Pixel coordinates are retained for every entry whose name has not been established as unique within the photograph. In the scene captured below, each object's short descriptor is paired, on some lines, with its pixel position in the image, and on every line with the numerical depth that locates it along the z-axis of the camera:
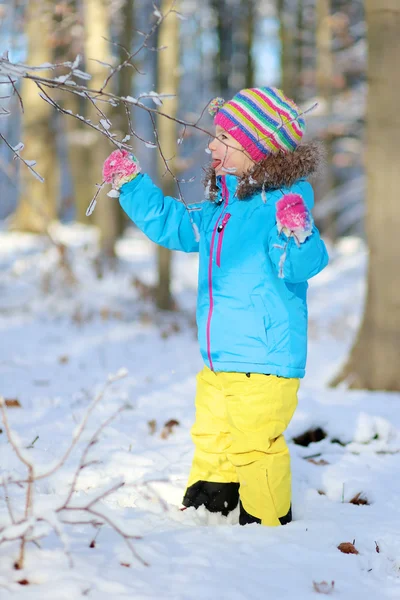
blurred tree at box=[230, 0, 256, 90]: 36.05
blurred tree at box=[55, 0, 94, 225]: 31.39
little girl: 5.57
